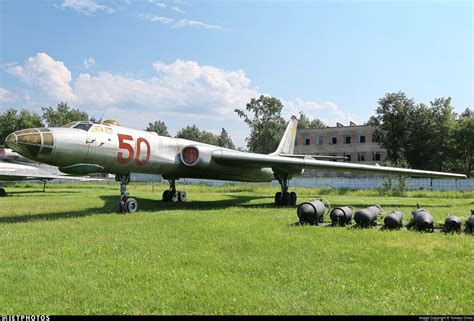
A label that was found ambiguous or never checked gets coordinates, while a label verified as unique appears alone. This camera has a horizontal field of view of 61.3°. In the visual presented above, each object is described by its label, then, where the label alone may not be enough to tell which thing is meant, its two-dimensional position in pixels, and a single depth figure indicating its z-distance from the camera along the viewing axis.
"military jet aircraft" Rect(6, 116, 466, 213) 10.45
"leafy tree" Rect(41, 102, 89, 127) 72.38
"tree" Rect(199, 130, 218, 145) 111.00
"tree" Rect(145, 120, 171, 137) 121.00
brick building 60.87
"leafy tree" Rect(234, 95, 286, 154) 72.81
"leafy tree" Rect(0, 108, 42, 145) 70.06
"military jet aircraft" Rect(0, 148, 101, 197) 25.55
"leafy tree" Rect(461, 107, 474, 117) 74.42
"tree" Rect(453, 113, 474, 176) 47.44
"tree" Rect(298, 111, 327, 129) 99.94
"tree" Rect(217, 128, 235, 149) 122.05
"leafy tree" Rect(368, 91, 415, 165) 49.69
